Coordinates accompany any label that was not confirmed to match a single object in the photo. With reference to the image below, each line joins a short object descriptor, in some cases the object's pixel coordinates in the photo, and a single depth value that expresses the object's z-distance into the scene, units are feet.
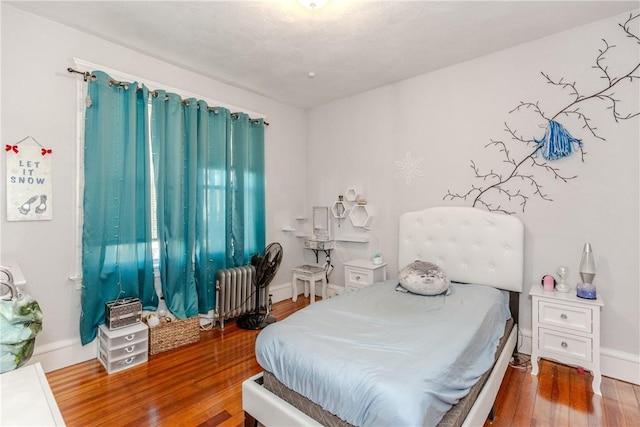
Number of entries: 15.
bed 4.36
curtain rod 8.19
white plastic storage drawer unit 8.05
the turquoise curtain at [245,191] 11.76
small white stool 13.05
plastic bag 4.34
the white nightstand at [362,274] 11.16
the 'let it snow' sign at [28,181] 7.41
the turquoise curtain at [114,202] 8.38
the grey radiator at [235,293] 10.91
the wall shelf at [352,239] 12.78
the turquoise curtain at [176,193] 9.64
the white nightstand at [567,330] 7.21
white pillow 8.46
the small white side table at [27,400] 3.32
